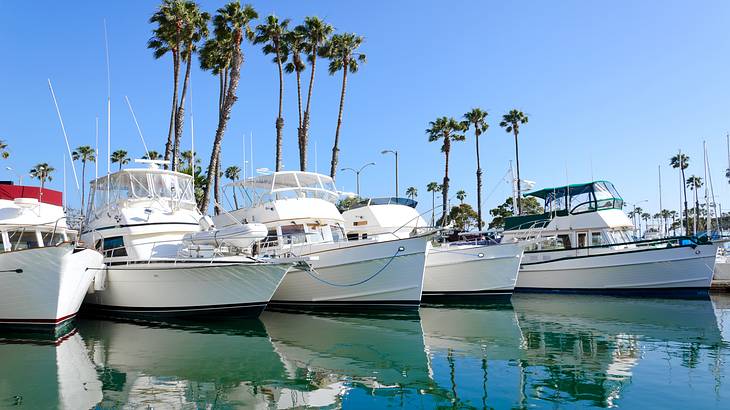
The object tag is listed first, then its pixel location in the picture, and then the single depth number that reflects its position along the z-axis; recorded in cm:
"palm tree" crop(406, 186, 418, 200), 9056
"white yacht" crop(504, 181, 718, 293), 2188
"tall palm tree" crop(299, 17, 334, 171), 3102
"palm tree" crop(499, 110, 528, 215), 4509
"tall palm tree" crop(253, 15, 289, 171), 2936
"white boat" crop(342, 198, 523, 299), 2011
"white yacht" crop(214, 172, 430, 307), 1630
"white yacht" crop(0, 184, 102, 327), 1208
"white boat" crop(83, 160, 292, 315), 1412
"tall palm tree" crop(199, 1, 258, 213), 2606
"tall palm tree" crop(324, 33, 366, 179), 3234
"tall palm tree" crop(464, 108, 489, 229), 4369
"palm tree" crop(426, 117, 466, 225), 4219
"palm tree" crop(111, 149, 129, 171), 5238
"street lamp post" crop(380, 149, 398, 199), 4083
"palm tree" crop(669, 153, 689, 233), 6544
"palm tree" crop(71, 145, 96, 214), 5729
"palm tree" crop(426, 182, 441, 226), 7862
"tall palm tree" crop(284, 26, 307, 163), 3063
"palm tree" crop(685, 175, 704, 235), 7705
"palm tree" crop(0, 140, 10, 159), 5029
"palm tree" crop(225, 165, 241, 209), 6000
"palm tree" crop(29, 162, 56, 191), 6051
